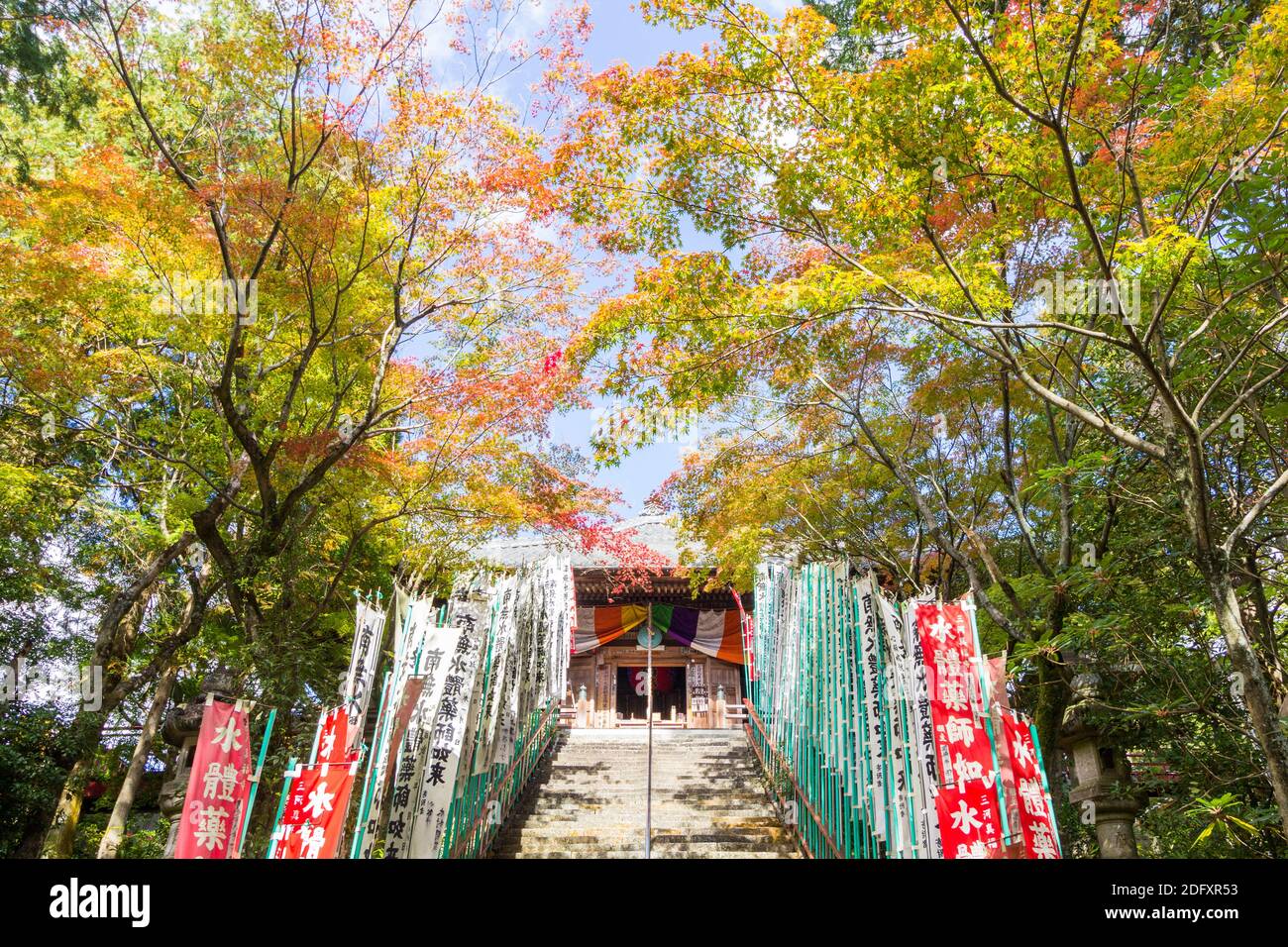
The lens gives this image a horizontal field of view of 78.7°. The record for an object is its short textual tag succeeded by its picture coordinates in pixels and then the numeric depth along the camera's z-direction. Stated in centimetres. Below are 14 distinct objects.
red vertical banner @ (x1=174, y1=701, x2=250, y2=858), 638
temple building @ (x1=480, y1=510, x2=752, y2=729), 1847
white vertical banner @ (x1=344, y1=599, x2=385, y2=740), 687
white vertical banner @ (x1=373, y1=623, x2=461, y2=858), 650
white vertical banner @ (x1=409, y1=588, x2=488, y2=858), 659
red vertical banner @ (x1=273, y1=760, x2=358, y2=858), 613
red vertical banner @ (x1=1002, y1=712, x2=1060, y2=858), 582
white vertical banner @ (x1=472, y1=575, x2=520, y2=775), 817
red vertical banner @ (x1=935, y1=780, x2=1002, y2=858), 537
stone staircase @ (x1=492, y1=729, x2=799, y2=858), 881
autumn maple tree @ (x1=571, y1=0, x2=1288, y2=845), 537
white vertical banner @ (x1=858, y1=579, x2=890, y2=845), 617
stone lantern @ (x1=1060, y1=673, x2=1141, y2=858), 731
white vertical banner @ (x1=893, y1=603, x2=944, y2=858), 557
